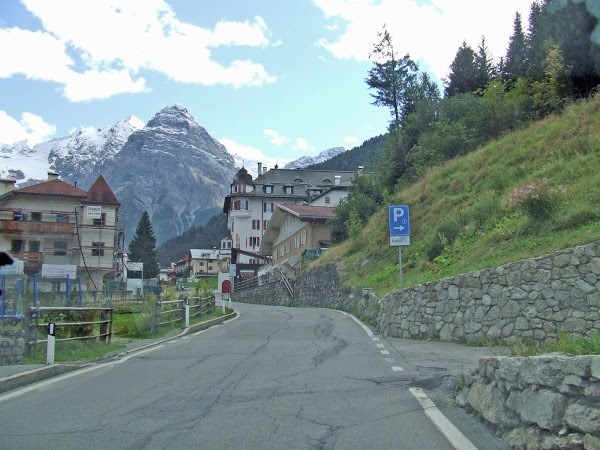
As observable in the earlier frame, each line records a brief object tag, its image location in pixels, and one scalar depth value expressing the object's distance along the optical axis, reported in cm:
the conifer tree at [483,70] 5916
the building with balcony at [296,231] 6012
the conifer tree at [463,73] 5969
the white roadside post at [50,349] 1205
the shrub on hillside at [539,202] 1762
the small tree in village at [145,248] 9956
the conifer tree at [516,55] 4822
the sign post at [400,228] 2123
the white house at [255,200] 10644
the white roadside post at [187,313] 2220
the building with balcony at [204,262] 12538
